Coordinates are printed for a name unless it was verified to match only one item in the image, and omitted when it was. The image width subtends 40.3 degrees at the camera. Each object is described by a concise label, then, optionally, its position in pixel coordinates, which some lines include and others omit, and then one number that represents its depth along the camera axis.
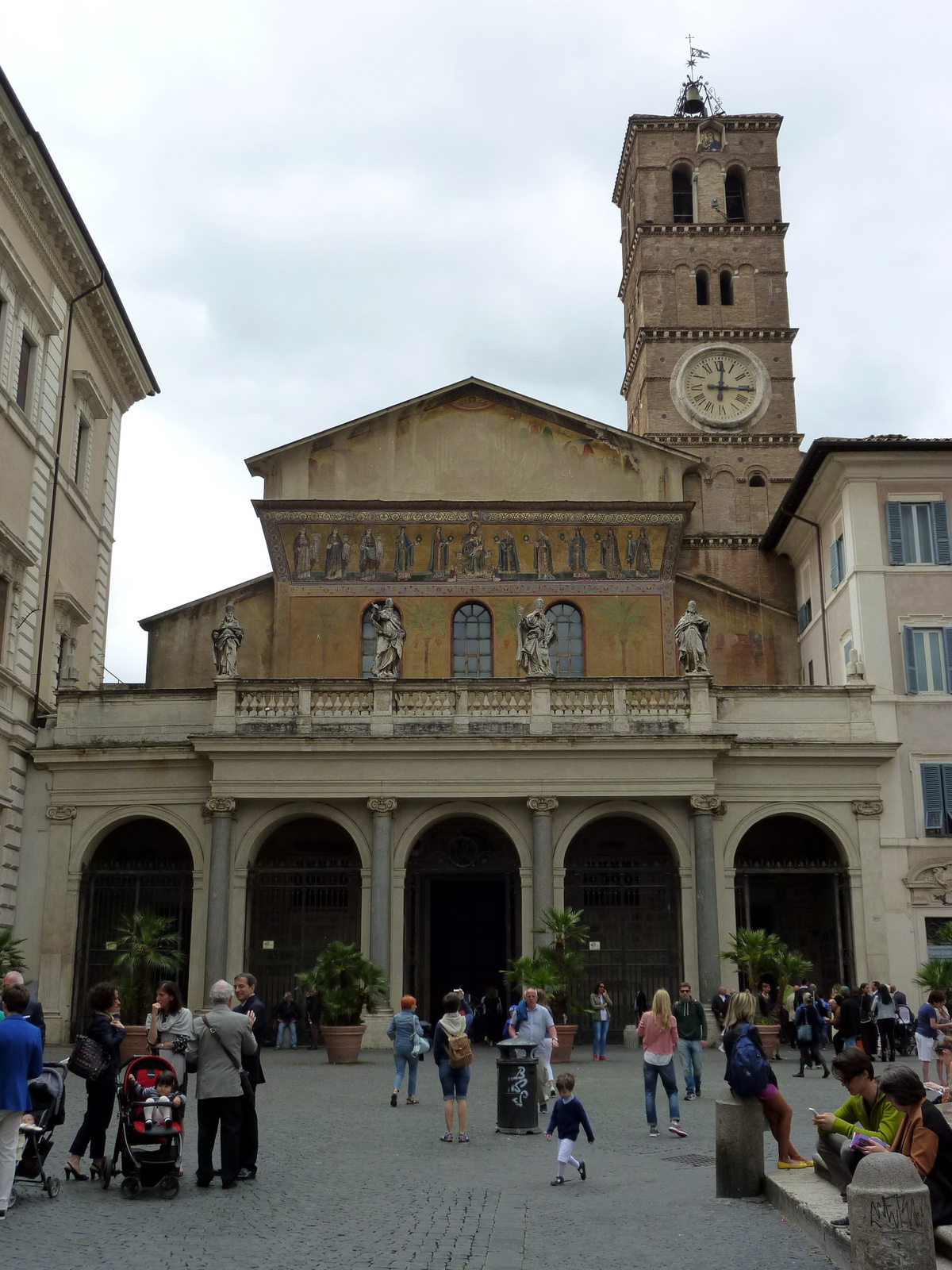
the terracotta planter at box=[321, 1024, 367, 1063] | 21.02
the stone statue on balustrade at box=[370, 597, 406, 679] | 25.16
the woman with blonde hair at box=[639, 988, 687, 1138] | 12.76
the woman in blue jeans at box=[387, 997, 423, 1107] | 14.67
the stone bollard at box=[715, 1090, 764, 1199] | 9.27
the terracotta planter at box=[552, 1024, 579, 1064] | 20.34
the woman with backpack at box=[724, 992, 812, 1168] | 9.39
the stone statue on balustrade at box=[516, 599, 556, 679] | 25.31
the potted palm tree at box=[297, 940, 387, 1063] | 21.14
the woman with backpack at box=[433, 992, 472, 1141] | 12.27
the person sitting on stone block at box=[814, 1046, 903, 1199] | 7.57
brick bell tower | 41.56
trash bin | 12.98
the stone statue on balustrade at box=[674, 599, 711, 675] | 25.33
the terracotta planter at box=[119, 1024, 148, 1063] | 20.03
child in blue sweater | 10.18
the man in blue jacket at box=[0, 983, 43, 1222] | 8.67
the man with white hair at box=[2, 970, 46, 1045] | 10.02
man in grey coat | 9.88
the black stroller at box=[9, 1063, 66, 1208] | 9.58
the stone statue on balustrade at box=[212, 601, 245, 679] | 25.36
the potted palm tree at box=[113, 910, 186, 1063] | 21.86
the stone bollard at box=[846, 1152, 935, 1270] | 6.36
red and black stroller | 9.63
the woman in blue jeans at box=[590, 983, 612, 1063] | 21.83
